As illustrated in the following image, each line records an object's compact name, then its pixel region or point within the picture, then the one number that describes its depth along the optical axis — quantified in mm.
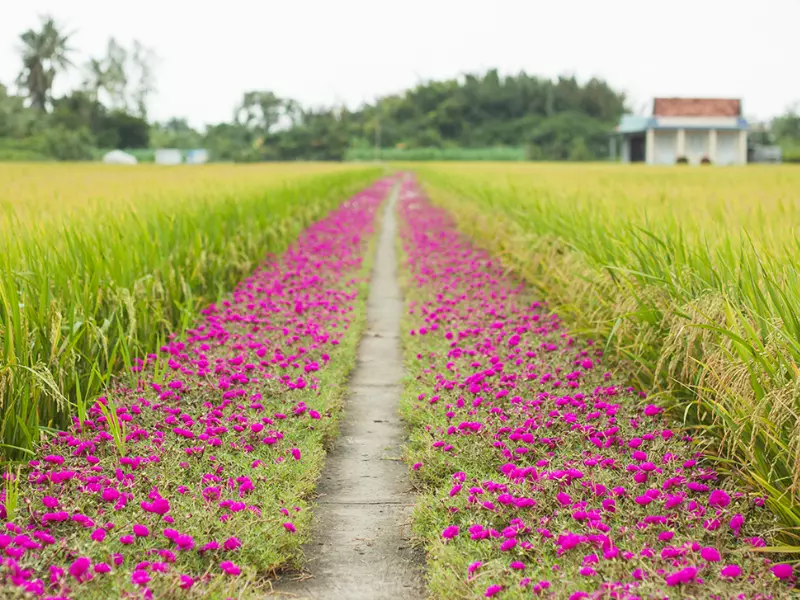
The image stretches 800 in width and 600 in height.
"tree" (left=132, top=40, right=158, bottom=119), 73750
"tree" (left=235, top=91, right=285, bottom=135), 81938
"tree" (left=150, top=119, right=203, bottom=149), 79438
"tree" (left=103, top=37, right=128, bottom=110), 72312
